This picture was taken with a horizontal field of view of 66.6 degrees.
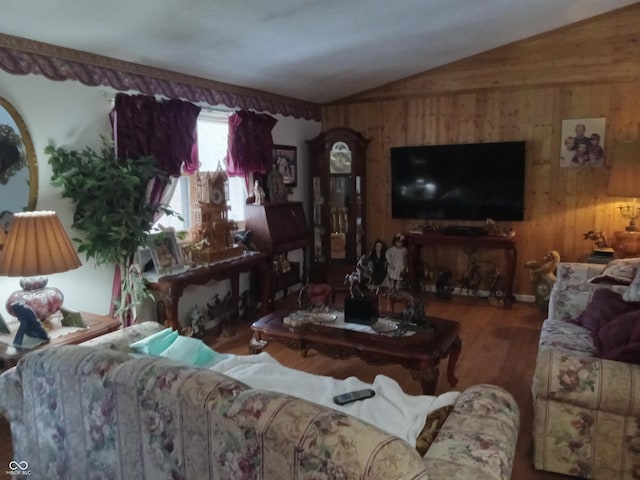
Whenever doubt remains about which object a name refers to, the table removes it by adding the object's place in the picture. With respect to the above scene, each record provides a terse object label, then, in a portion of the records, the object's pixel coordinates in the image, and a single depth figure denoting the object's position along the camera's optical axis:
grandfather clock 5.59
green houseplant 3.07
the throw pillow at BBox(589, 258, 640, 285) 3.14
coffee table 2.60
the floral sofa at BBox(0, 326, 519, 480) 1.09
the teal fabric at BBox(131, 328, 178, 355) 2.24
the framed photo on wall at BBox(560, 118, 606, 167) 4.66
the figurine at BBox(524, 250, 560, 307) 4.70
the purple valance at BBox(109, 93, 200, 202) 3.42
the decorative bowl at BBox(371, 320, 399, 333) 2.87
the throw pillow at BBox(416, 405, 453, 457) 1.53
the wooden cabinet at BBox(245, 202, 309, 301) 4.77
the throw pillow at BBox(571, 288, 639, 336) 2.69
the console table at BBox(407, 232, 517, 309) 4.86
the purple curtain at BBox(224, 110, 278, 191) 4.55
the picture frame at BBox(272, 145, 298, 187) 5.25
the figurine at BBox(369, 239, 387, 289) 5.58
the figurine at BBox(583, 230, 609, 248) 4.62
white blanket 1.74
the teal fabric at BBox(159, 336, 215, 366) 2.28
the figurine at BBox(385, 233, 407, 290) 5.52
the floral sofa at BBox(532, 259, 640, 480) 2.09
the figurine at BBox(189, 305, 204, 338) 4.09
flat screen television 5.01
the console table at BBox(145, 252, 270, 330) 3.55
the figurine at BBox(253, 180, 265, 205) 4.85
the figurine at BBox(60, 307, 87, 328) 2.76
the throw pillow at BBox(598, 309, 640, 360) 2.24
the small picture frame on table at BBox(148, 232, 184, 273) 3.56
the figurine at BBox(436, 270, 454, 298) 5.36
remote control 1.88
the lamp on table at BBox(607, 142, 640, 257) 4.00
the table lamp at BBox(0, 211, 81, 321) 2.45
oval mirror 2.81
